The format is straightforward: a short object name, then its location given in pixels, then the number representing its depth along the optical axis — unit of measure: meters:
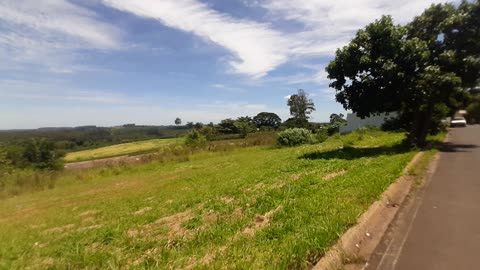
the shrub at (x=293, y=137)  27.61
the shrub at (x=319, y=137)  29.32
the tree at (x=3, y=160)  35.41
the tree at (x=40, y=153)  56.43
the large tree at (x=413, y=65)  13.99
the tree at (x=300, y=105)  56.69
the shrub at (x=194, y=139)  36.72
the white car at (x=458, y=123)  34.33
